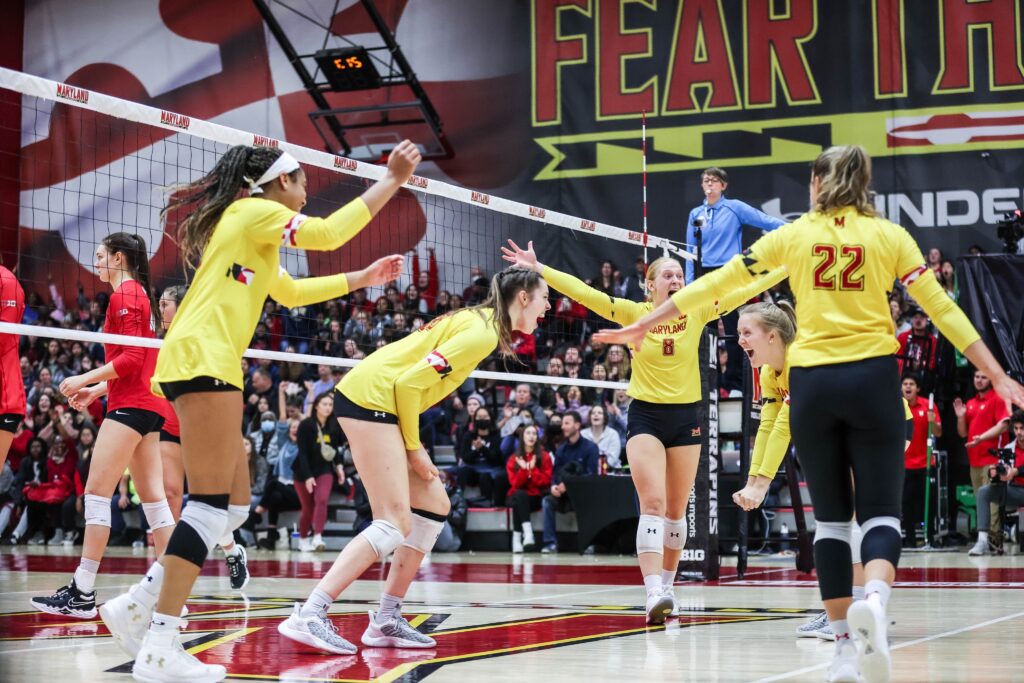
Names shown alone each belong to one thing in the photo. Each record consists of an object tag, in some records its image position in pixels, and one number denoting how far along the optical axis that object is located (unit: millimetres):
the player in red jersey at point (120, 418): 6605
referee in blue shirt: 11383
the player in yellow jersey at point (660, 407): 6852
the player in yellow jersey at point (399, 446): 5066
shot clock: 18531
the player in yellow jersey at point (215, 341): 4125
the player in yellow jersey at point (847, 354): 4062
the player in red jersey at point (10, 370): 6551
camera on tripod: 13164
